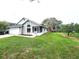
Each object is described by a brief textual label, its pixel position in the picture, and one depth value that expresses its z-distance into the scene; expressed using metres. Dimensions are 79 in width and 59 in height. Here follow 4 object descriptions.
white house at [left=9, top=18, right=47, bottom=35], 20.62
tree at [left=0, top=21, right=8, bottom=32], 20.34
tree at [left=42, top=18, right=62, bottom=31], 26.05
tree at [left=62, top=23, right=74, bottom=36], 17.78
